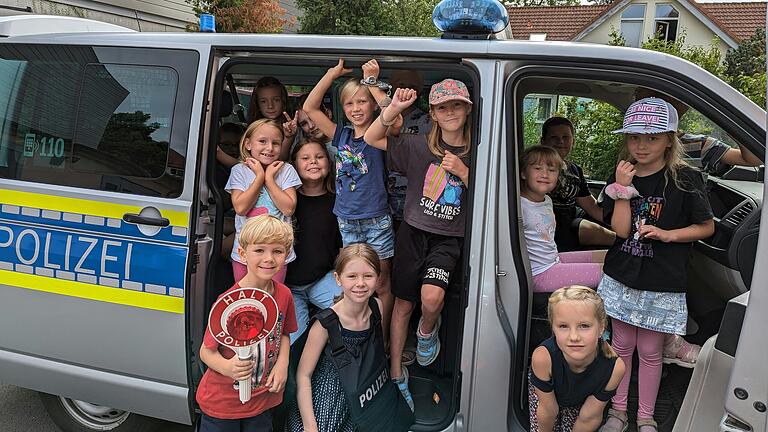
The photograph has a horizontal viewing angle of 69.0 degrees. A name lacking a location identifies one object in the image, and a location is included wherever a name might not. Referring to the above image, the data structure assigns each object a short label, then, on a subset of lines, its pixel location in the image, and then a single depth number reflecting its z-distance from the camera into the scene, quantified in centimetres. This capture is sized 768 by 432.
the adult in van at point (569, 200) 349
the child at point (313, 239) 263
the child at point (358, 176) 253
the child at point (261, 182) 247
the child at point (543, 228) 248
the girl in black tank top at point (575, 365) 199
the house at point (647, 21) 2064
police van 208
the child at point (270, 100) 308
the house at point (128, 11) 881
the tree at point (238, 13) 1075
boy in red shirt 207
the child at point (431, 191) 229
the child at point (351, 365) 224
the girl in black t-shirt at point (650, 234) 215
